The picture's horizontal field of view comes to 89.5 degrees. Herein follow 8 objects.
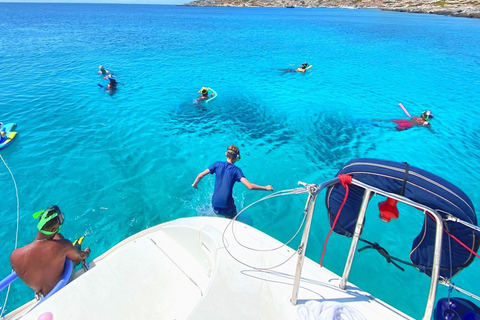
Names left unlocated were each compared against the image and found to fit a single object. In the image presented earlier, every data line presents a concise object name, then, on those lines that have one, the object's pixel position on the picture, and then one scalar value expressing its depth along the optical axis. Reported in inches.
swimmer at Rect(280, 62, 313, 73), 833.6
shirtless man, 147.7
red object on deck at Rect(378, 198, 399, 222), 130.3
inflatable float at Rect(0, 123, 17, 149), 406.2
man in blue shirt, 212.2
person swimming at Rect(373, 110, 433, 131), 494.8
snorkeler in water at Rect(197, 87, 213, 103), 565.6
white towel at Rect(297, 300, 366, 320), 112.0
